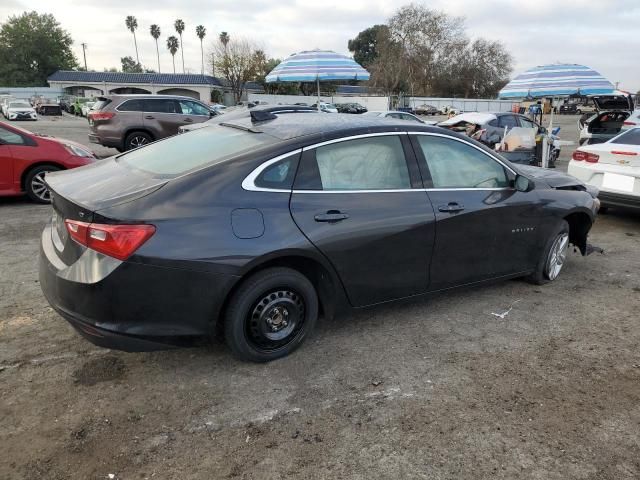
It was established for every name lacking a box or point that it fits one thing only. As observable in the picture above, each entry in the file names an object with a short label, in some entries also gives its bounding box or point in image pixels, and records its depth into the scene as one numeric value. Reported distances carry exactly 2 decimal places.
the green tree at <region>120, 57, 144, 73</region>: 102.83
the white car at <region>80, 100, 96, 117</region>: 43.74
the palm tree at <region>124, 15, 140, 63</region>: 104.62
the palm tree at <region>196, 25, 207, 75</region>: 102.56
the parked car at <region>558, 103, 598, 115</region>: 64.00
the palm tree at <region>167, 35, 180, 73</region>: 105.44
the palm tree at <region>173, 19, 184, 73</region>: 104.19
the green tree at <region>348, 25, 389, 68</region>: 104.19
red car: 7.32
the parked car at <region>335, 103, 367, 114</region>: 47.05
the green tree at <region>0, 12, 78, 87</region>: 82.06
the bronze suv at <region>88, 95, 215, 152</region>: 12.86
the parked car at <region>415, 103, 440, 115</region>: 62.41
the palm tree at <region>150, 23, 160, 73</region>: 105.44
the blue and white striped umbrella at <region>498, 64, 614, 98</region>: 11.10
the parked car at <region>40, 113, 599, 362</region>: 2.78
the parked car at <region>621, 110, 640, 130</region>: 12.36
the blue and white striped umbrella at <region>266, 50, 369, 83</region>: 13.58
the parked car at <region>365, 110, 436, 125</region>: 16.42
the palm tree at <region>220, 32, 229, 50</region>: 62.96
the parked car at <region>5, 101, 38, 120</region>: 36.56
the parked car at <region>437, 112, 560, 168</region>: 13.89
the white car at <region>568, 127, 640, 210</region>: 6.70
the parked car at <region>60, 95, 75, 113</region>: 55.21
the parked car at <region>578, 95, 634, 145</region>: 14.16
